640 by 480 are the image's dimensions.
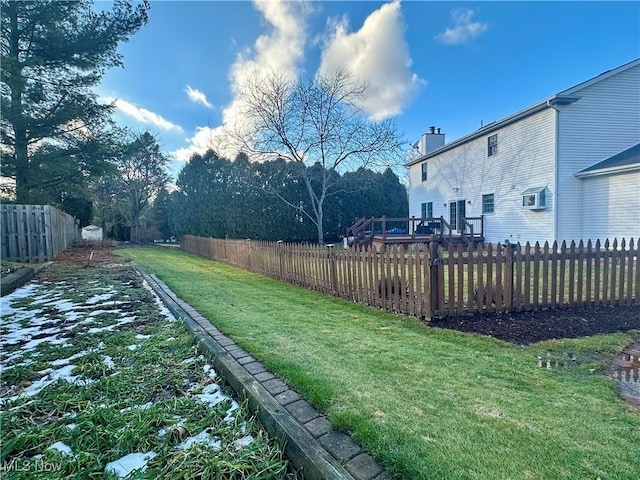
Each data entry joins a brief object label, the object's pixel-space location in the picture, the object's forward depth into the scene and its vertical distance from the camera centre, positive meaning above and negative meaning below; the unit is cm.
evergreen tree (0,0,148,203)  1064 +538
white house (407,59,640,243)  1139 +225
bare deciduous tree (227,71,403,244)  1738 +559
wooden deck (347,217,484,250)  1459 -60
